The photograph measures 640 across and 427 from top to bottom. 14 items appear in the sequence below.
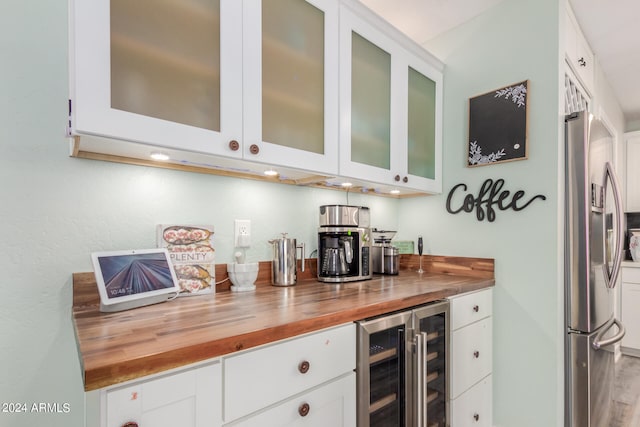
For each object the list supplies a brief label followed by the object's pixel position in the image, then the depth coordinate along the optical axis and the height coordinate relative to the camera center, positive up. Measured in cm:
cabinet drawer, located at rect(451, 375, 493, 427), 161 -104
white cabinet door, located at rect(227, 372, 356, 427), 87 -59
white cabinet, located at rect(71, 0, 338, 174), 92 +48
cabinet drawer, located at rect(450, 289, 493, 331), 160 -51
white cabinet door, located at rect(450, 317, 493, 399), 159 -76
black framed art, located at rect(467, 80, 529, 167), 183 +53
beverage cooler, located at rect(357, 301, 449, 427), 115 -64
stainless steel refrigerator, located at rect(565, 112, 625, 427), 165 -32
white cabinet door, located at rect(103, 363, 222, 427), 65 -41
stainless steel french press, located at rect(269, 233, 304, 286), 158 -24
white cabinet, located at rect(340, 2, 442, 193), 160 +59
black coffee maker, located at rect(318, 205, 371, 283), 174 -17
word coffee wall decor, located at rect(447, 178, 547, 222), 184 +8
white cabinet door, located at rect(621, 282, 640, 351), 324 -104
